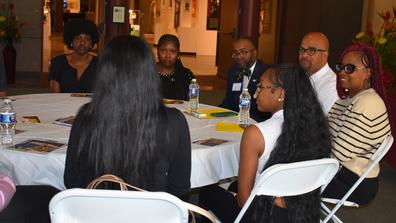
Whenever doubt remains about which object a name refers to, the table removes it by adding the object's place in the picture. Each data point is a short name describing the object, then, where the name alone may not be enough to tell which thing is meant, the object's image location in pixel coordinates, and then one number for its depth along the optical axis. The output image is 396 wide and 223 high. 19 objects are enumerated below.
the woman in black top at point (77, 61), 4.96
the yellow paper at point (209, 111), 4.12
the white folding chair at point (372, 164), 2.99
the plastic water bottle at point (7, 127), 3.03
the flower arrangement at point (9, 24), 9.27
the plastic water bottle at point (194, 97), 4.32
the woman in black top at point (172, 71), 4.75
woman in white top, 2.63
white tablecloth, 2.82
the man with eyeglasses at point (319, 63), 4.24
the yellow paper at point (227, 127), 3.61
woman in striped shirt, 3.18
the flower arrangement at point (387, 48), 6.14
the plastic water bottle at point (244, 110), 3.94
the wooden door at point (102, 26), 8.70
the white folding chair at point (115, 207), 1.83
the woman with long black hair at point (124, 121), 2.24
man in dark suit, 4.80
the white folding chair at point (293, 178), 2.38
